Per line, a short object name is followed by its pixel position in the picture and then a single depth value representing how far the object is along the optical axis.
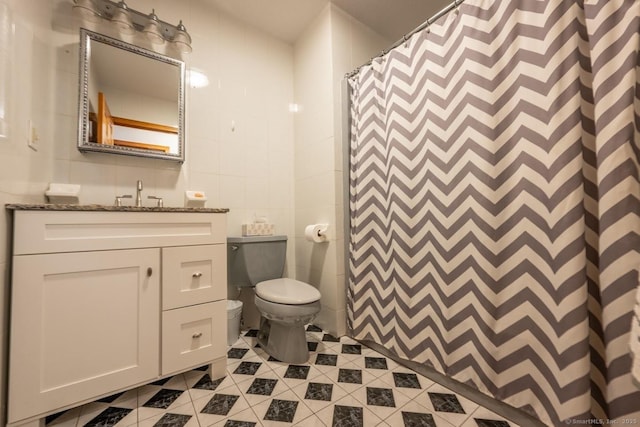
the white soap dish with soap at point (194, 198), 1.56
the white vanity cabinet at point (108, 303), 0.87
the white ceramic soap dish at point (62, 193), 1.18
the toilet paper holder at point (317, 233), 1.71
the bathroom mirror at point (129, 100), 1.35
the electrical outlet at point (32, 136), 1.06
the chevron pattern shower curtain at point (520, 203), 0.77
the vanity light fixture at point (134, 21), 1.35
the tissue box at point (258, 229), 1.77
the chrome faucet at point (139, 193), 1.43
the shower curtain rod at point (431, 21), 1.18
